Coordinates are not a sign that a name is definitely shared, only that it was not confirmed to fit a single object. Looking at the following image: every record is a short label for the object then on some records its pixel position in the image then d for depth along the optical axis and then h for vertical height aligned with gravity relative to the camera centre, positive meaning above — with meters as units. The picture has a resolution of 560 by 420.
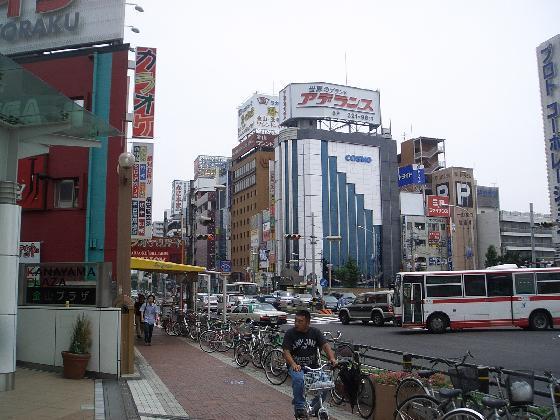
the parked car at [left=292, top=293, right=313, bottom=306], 51.26 -2.31
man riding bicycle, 7.71 -0.95
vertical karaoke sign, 20.44 +6.42
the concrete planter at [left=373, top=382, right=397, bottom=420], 8.73 -1.94
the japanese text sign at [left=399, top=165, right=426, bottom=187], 117.69 +20.04
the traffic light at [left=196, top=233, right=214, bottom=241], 37.72 +2.64
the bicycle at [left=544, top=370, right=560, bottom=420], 5.93 -1.29
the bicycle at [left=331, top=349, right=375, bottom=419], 9.12 -1.88
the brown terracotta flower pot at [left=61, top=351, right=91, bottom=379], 12.30 -1.86
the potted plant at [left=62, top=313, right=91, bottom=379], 12.32 -1.61
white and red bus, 26.72 -1.21
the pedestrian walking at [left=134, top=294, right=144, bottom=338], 24.66 -1.81
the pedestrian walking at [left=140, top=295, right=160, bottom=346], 20.89 -1.50
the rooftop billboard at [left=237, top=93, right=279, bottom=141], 125.75 +35.49
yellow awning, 21.97 +0.38
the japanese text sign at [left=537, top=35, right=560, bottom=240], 35.47 +10.01
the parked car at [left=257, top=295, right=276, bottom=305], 50.69 -2.23
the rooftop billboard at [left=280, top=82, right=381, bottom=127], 104.00 +31.50
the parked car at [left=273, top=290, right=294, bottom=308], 49.64 -2.28
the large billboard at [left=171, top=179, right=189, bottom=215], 184.62 +26.73
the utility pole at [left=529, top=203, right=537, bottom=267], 40.46 +3.00
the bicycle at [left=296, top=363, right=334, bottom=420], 7.40 -1.41
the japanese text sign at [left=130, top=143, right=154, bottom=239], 21.94 +3.30
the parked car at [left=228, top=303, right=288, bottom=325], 28.81 -1.98
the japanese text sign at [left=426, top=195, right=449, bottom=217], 112.66 +13.08
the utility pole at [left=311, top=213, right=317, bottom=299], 54.97 -1.08
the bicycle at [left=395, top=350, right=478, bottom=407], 7.82 -1.55
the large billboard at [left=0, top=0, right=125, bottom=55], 20.02 +8.88
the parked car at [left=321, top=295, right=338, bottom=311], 50.45 -2.50
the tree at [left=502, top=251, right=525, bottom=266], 89.16 +2.18
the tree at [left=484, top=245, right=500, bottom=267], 90.76 +2.37
